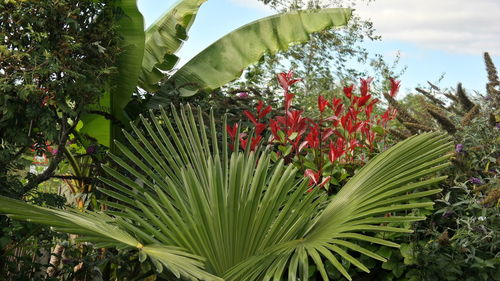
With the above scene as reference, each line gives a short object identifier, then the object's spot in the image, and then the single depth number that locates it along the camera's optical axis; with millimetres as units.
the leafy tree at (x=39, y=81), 4910
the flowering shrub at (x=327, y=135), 4496
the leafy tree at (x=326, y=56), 12570
